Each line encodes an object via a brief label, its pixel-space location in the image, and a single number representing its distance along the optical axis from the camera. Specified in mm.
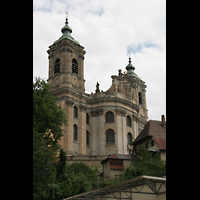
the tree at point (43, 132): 25500
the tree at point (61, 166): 33375
